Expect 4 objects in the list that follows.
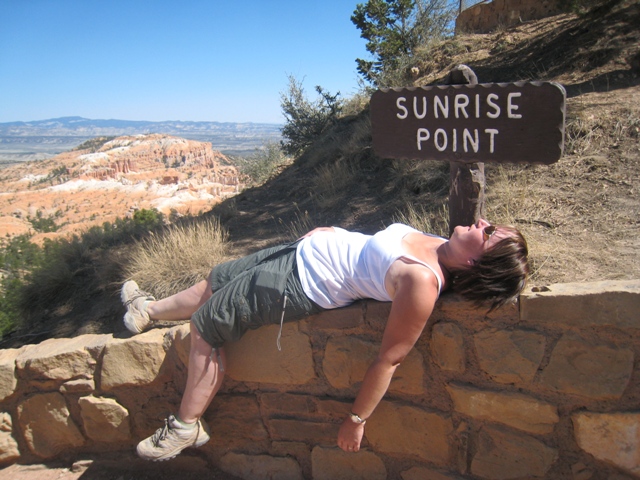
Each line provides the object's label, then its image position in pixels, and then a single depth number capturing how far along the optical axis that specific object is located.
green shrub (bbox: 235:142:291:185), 14.79
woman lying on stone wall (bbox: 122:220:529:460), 1.81
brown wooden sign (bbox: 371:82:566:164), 1.97
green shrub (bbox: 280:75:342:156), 12.09
